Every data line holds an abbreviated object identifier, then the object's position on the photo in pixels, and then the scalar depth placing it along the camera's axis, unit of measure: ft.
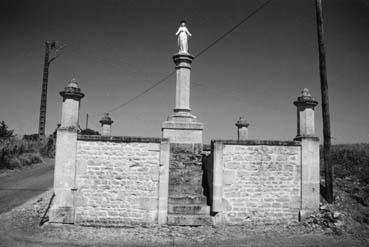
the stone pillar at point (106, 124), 57.67
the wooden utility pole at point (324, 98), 31.58
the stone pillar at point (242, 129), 54.24
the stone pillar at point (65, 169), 26.78
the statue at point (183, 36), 39.88
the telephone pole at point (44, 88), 76.95
